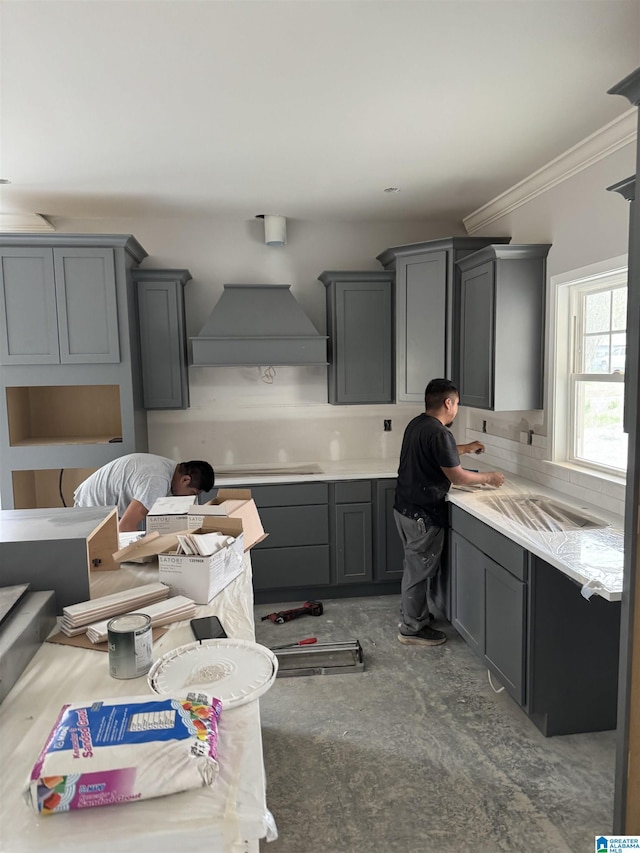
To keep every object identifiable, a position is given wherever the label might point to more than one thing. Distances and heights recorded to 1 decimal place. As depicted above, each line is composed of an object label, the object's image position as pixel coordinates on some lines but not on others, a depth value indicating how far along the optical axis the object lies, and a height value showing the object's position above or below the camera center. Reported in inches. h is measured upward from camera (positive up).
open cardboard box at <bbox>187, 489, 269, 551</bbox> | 86.2 -23.6
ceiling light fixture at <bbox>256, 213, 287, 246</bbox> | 160.6 +41.7
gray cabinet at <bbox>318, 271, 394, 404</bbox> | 162.4 +10.7
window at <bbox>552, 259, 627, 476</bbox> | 112.2 -0.2
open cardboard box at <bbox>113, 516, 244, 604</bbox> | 68.4 -24.8
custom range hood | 154.3 +11.5
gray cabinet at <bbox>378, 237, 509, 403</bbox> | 148.8 +16.9
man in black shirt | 123.5 -28.6
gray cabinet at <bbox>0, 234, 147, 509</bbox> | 140.4 +11.2
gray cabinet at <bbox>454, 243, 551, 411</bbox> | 130.3 +10.6
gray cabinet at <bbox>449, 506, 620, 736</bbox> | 93.1 -47.6
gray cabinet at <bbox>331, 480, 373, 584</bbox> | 153.8 -44.4
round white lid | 48.0 -27.1
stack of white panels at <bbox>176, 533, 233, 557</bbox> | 70.3 -21.9
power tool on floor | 141.9 -62.0
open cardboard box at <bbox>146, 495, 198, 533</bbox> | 86.8 -22.5
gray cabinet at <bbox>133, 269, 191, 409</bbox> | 154.2 +10.6
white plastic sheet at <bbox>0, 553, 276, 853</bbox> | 33.8 -28.0
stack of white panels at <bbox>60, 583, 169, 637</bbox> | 61.1 -26.3
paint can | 50.4 -24.8
